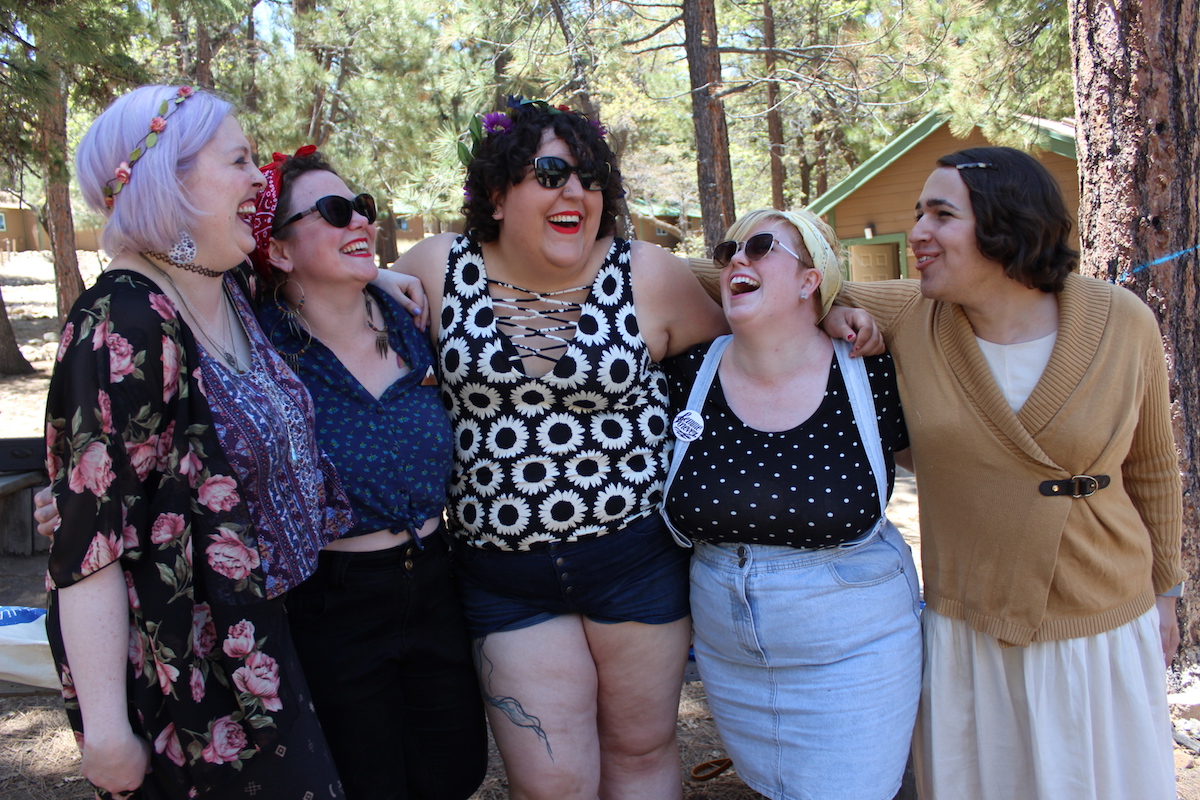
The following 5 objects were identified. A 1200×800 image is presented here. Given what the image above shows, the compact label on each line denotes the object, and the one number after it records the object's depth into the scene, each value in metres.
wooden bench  5.09
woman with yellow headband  2.16
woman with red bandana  2.14
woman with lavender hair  1.58
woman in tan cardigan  2.10
